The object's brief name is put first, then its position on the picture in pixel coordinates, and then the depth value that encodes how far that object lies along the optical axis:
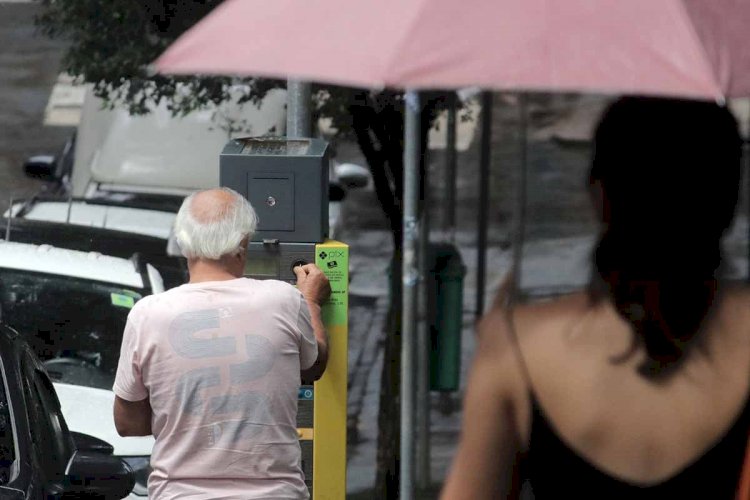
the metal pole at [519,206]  5.30
